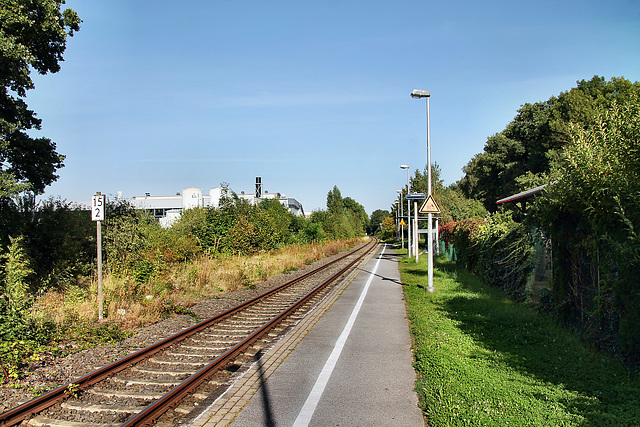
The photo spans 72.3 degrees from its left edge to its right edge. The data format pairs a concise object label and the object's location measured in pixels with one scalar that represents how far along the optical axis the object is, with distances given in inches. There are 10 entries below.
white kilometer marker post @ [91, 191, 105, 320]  398.9
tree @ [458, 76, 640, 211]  1336.1
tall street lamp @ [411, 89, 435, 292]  596.9
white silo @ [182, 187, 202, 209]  2532.5
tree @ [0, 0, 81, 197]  493.0
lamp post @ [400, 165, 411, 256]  1491.1
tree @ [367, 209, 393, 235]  6752.0
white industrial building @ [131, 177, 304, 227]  2519.7
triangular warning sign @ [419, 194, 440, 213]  598.9
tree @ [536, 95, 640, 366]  235.6
